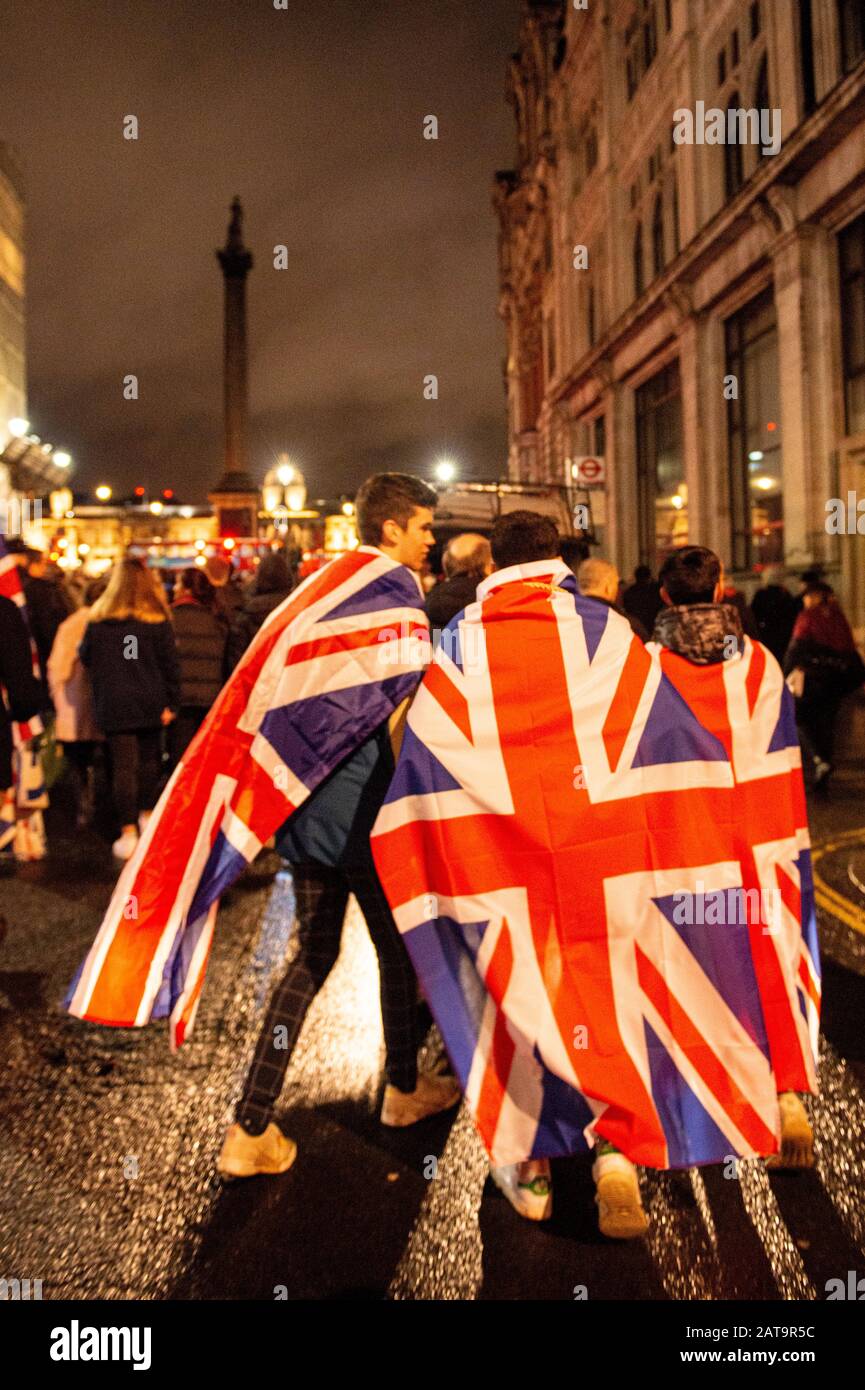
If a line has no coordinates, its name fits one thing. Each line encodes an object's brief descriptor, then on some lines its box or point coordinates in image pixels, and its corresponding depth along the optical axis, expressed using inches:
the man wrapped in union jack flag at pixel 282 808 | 135.3
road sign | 1028.5
